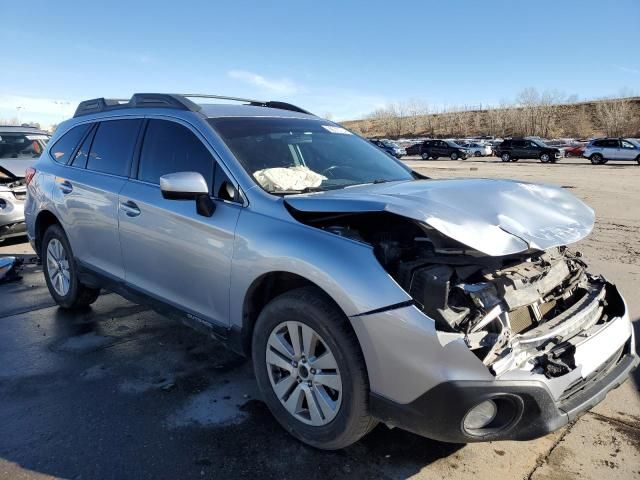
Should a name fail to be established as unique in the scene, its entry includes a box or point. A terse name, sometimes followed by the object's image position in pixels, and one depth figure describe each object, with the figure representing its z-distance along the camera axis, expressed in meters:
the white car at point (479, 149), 46.36
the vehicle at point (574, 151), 39.46
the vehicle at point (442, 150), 44.47
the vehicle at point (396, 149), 44.27
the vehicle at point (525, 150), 37.97
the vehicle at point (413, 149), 47.96
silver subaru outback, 2.34
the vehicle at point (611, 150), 33.09
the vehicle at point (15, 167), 7.62
